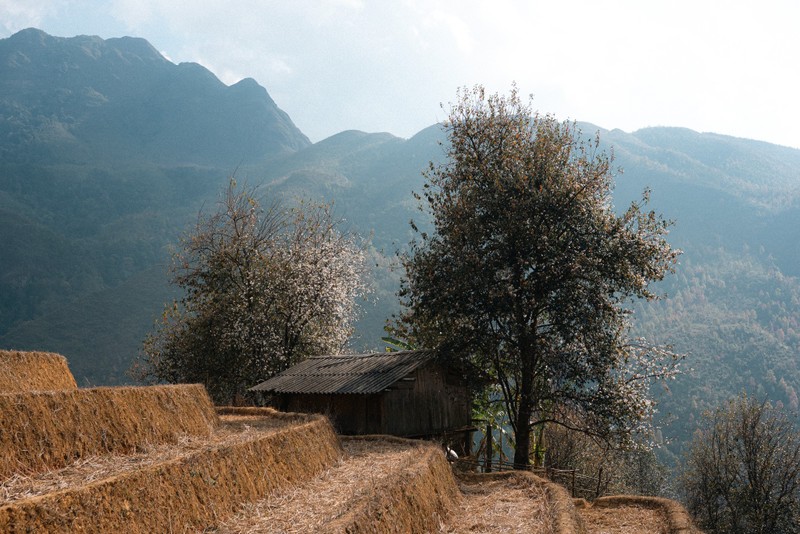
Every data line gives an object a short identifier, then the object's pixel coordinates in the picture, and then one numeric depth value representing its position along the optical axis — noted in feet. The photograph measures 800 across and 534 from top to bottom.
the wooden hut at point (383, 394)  89.66
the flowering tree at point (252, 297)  143.95
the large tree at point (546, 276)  89.97
